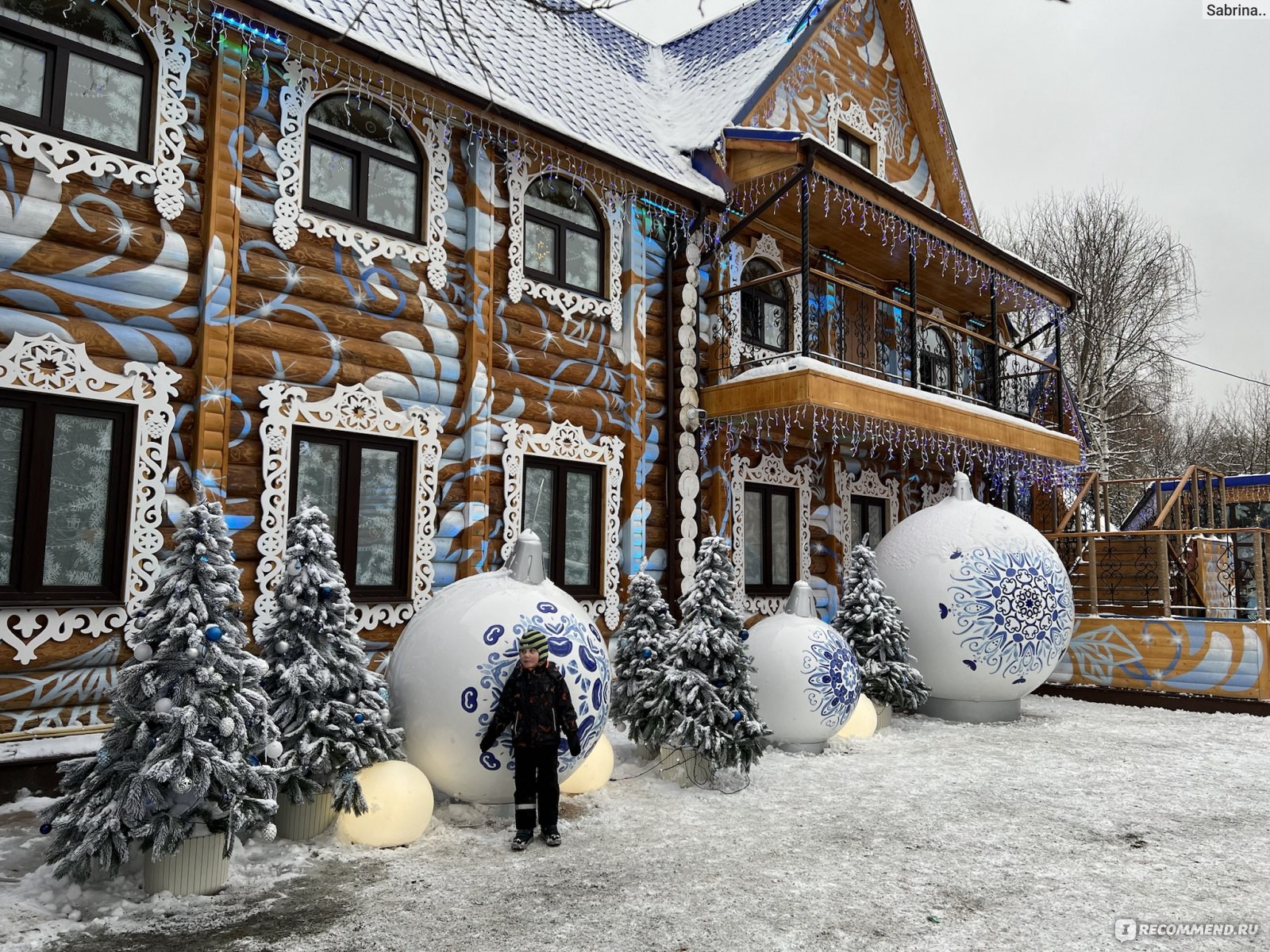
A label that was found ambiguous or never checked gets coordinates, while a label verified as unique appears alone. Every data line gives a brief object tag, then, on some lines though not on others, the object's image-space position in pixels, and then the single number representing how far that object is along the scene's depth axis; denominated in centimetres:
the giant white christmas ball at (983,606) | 927
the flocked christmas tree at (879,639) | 921
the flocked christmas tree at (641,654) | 710
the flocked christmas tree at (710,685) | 675
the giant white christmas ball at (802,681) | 786
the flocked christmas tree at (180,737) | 436
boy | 540
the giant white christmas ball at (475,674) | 557
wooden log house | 646
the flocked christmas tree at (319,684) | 518
